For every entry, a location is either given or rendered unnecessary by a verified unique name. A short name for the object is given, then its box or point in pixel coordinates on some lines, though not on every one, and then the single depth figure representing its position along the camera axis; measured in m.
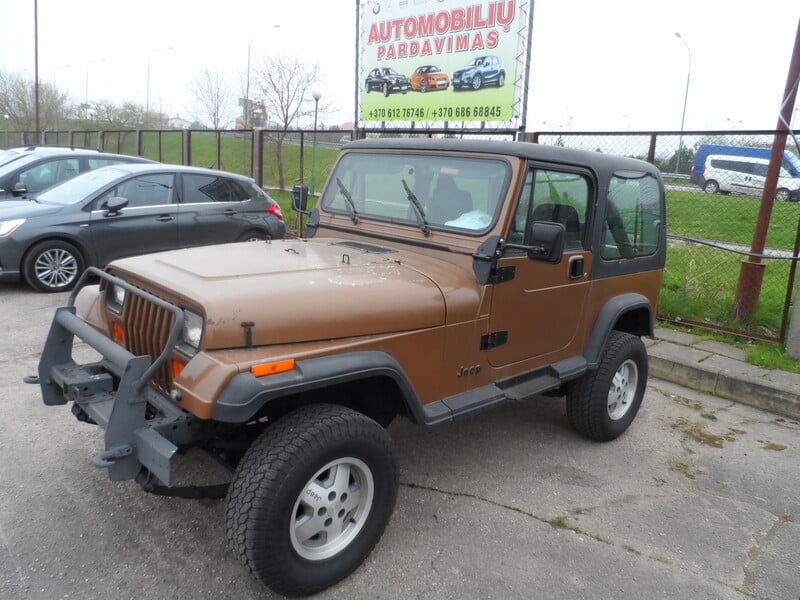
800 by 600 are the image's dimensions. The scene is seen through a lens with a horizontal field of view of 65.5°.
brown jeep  2.49
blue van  7.65
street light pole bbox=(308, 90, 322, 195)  11.39
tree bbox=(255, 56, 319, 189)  22.94
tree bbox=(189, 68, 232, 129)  30.91
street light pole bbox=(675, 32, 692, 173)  7.11
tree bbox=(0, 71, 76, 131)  33.12
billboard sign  7.89
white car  7.85
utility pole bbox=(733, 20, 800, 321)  5.91
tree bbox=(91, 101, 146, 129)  35.38
